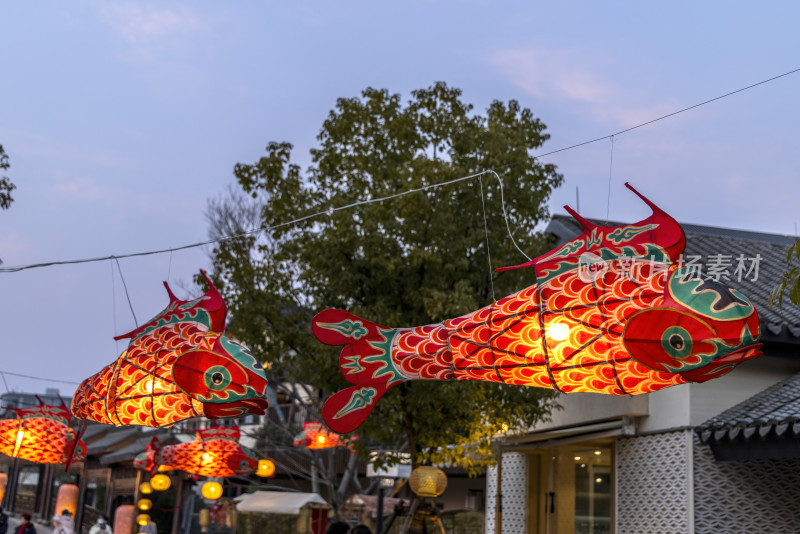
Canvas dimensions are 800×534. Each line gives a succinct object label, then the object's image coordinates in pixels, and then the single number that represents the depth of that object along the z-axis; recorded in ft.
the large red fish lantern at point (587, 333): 16.26
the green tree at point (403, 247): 39.58
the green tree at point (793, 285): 16.34
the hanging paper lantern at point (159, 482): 65.00
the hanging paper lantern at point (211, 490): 59.57
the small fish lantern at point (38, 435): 46.50
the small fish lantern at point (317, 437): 59.26
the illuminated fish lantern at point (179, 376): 23.62
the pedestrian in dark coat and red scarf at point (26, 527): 59.77
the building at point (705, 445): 33.68
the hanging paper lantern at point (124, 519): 76.64
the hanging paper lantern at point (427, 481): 37.88
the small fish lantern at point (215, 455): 51.72
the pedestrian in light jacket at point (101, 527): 62.73
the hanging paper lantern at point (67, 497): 83.67
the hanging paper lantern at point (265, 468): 57.11
